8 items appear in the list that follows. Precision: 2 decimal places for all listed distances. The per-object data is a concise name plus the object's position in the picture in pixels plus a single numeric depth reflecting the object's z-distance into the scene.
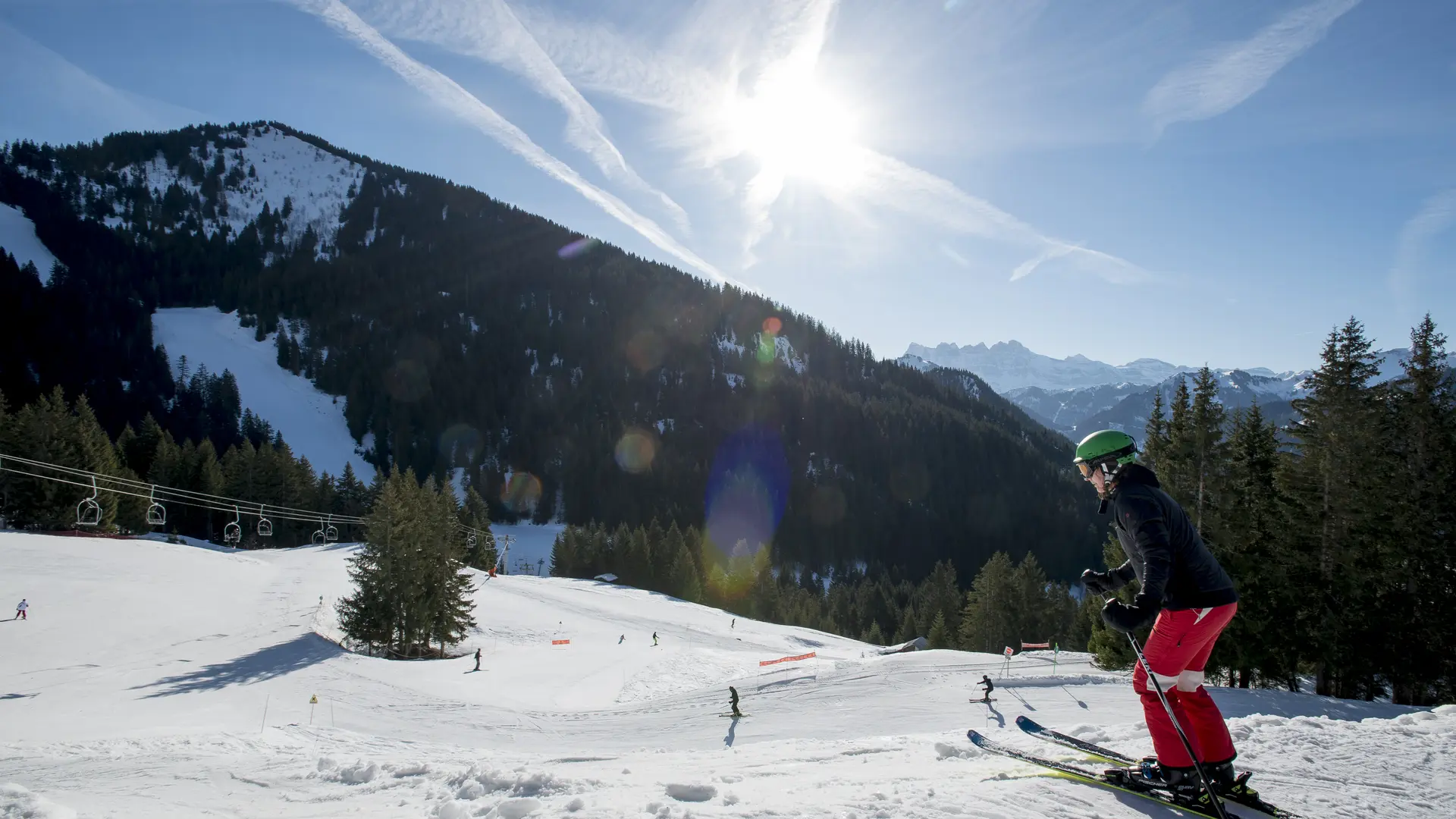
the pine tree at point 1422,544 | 17.75
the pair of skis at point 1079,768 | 5.27
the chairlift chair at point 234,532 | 40.16
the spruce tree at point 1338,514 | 18.25
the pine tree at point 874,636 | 70.94
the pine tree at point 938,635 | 56.33
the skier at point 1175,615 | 5.25
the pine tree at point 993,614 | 51.50
